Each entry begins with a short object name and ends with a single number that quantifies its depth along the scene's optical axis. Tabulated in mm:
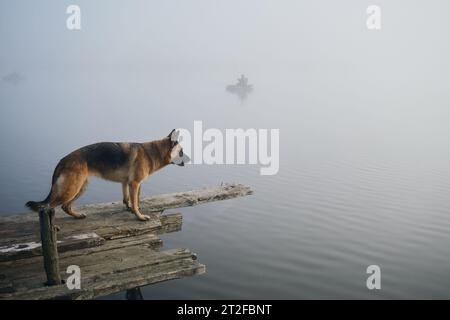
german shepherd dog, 9070
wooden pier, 6910
